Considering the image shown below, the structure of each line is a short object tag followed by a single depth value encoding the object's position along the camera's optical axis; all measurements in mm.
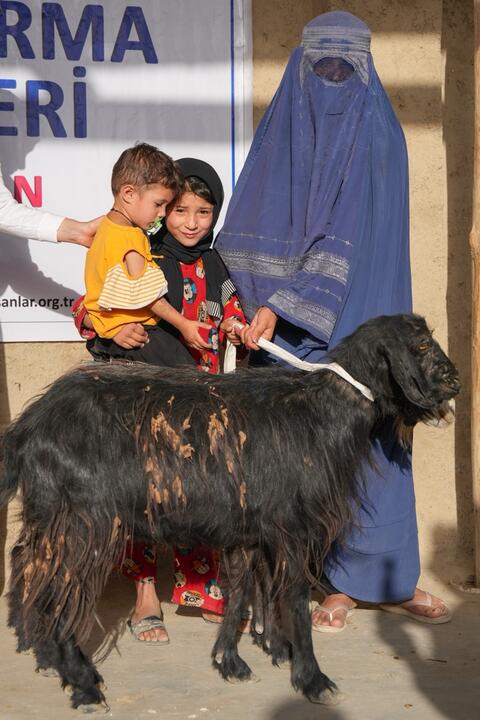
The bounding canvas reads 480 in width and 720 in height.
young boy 4469
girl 4836
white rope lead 4223
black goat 4086
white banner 5488
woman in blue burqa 4699
